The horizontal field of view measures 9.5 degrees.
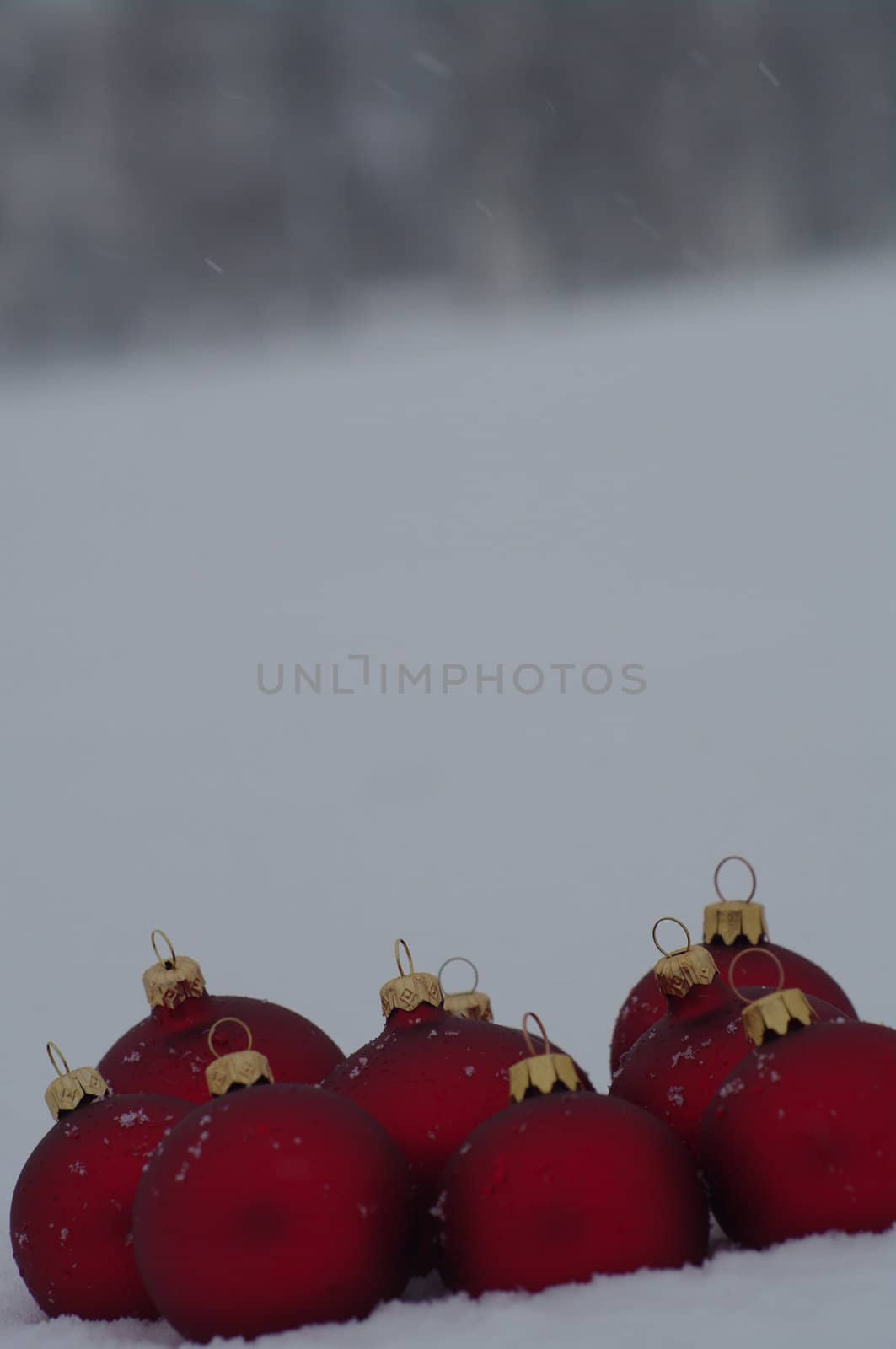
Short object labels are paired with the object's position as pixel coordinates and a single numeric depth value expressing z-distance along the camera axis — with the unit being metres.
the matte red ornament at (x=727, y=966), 1.23
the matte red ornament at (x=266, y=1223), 1.11
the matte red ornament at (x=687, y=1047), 1.17
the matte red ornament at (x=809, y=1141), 1.12
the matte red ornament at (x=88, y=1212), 1.16
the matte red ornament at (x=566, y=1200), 1.11
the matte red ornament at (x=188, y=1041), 1.21
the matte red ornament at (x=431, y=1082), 1.16
